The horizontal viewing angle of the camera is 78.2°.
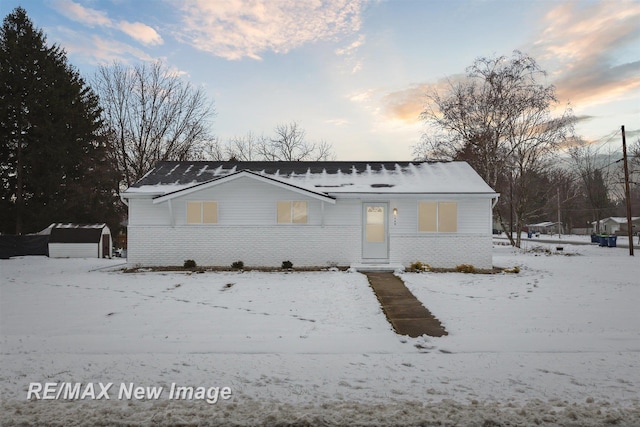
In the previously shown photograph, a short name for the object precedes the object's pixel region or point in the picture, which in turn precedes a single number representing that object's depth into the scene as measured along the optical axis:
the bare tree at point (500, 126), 27.41
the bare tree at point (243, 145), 43.28
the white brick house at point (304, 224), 15.85
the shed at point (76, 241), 23.45
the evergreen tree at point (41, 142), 29.28
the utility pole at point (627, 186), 25.27
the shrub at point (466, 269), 15.12
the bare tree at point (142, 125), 31.88
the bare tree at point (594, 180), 60.22
